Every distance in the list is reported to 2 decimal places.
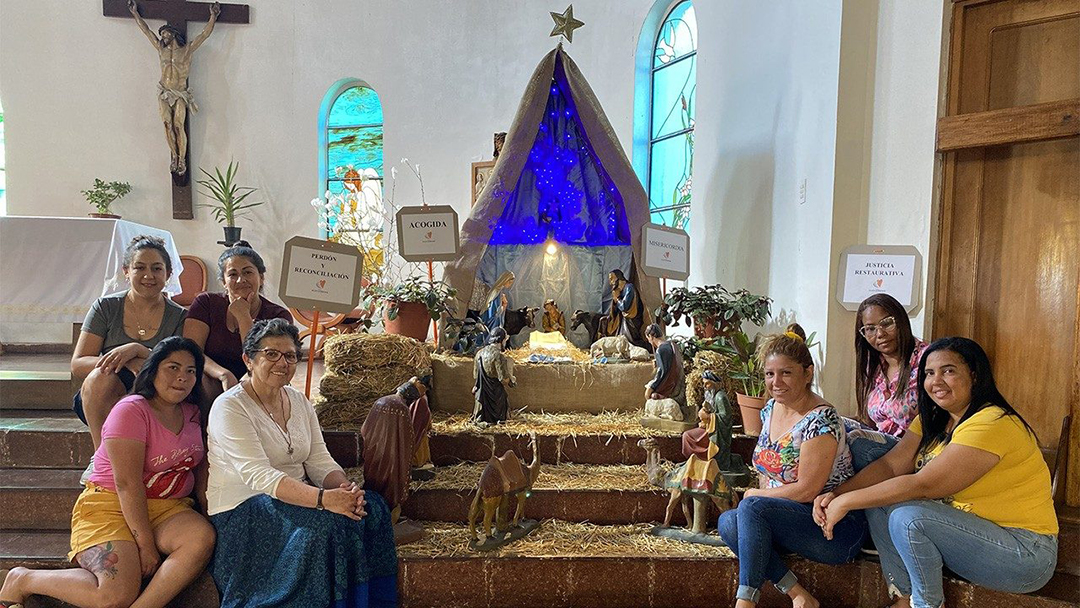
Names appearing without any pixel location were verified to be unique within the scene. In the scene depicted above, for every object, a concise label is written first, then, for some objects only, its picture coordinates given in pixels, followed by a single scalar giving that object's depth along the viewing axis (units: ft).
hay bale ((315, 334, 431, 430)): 13.35
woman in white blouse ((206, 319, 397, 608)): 8.89
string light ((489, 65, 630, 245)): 19.85
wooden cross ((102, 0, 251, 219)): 27.04
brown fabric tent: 17.87
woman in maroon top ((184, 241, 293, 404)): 10.85
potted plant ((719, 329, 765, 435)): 13.52
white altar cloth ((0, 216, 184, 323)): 16.39
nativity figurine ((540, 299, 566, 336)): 19.52
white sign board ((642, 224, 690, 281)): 16.43
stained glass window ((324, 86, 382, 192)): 29.14
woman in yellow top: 8.57
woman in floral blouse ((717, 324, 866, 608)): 9.30
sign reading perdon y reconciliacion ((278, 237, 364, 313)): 12.05
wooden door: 11.77
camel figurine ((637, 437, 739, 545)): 10.98
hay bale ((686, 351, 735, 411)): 14.40
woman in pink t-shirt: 8.77
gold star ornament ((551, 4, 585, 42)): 17.66
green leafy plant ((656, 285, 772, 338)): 15.87
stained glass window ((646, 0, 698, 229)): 22.76
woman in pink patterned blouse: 10.35
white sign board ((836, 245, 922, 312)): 13.19
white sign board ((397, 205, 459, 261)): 15.55
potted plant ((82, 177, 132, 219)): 26.37
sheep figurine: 16.90
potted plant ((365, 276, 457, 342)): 16.22
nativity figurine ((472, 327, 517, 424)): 13.80
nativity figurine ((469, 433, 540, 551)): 10.62
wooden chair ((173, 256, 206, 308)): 27.20
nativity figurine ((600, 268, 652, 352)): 17.96
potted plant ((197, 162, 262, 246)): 26.89
